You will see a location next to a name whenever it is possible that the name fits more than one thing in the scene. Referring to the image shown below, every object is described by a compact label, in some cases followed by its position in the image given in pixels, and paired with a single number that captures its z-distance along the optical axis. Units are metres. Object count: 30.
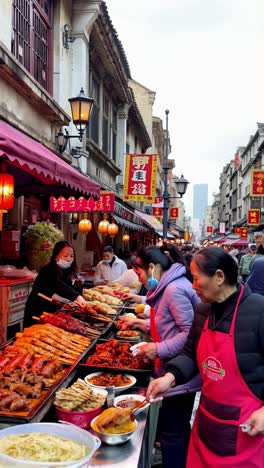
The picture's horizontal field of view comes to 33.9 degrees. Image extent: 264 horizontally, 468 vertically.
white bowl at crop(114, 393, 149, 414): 3.61
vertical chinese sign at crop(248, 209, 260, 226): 38.53
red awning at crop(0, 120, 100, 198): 4.69
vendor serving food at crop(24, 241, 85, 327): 6.32
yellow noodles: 2.53
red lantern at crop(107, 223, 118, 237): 15.06
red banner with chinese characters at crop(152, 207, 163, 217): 35.47
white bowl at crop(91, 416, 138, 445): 3.01
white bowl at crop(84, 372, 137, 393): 3.90
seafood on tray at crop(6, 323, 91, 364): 4.38
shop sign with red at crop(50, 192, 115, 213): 10.66
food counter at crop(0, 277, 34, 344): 7.28
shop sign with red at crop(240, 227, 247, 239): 48.09
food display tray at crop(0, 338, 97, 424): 2.95
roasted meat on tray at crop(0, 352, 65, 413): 3.14
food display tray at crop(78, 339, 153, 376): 4.25
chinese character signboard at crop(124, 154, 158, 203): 18.02
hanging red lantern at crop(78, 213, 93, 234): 12.68
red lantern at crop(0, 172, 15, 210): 6.22
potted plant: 9.39
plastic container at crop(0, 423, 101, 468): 2.73
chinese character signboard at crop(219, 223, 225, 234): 75.43
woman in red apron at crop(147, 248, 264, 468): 2.80
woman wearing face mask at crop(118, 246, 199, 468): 4.07
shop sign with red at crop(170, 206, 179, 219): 41.39
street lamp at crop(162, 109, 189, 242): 20.22
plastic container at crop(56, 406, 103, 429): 3.21
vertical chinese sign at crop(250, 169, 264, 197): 27.90
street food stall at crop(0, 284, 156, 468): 3.04
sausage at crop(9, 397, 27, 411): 3.05
